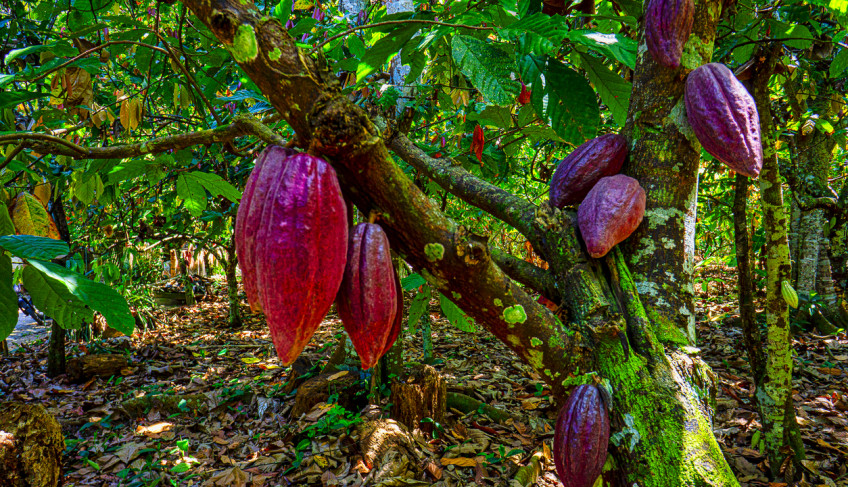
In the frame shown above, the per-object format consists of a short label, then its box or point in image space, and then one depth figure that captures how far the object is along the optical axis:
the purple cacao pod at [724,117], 0.80
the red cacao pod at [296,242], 0.55
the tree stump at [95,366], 3.91
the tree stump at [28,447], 1.86
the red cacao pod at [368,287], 0.60
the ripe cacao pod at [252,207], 0.57
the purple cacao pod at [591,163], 0.90
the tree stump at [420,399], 2.59
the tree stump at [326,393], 2.85
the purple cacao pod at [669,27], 0.83
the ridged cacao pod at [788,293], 1.71
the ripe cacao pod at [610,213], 0.80
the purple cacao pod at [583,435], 0.74
